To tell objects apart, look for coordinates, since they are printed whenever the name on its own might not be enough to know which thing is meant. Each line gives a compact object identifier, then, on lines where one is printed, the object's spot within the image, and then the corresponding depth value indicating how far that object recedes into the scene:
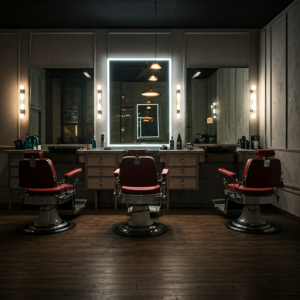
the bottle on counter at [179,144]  4.34
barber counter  3.93
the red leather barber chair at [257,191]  2.94
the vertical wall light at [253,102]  4.45
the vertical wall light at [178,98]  4.43
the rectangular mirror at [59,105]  4.42
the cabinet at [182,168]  3.93
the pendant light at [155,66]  4.02
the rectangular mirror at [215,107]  4.41
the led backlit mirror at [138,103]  4.40
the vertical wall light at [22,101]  4.42
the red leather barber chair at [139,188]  2.83
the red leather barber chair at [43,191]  2.92
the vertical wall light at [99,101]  4.43
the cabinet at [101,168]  3.93
